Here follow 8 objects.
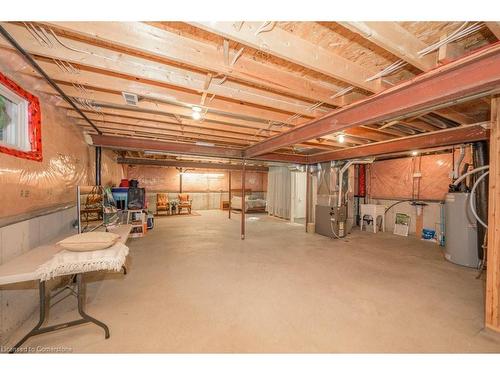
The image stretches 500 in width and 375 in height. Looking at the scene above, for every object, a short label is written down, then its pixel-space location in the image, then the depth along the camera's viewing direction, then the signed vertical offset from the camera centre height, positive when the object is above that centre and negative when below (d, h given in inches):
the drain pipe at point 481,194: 125.7 -5.1
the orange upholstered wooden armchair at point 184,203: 355.3 -34.1
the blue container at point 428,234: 195.3 -45.9
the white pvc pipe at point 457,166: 142.1 +13.5
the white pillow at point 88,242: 61.2 -18.0
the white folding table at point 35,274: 51.7 -23.0
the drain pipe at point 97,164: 161.8 +14.4
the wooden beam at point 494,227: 70.4 -14.1
